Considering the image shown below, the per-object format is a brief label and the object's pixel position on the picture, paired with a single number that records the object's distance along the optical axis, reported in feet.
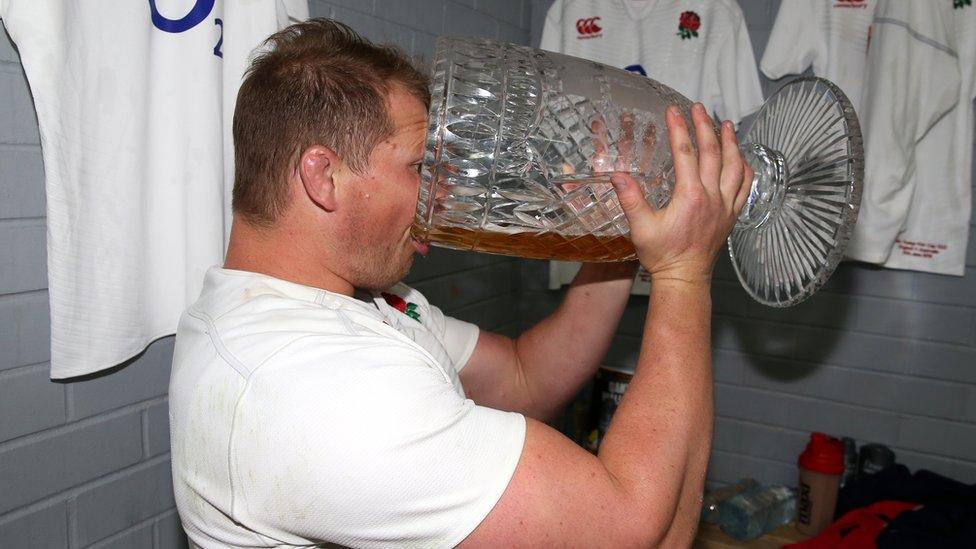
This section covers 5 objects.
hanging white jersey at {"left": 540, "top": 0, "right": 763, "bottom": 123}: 7.23
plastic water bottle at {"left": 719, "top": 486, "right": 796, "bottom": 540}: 6.98
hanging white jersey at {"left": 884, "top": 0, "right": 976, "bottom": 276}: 6.50
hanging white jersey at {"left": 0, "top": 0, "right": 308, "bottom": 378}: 3.67
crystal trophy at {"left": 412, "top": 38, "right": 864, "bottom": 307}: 2.77
